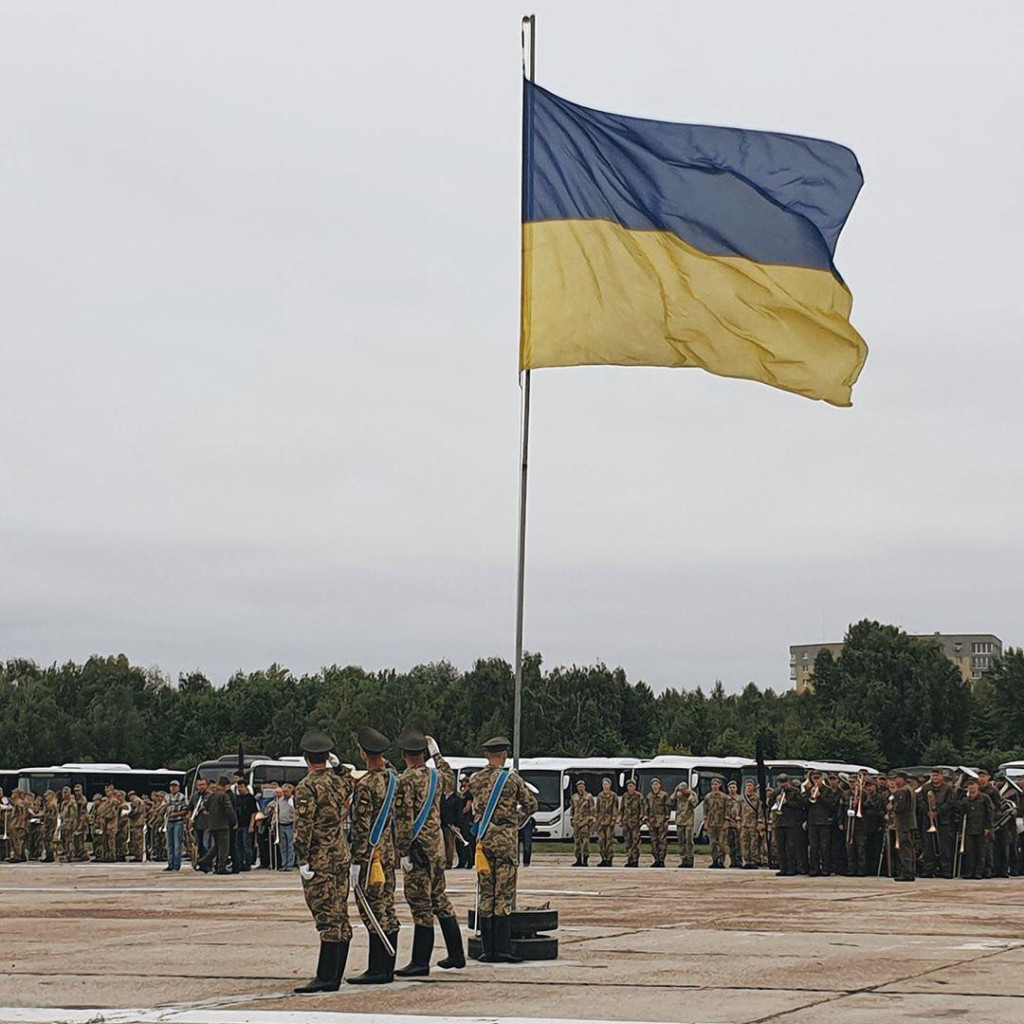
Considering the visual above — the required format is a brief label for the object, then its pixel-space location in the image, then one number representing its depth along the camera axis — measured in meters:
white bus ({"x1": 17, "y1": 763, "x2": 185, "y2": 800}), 50.25
